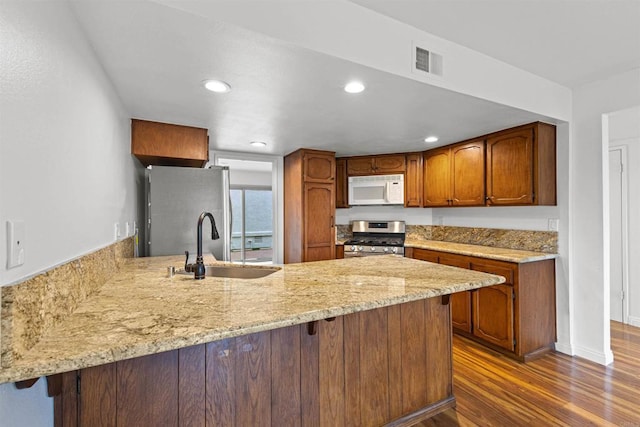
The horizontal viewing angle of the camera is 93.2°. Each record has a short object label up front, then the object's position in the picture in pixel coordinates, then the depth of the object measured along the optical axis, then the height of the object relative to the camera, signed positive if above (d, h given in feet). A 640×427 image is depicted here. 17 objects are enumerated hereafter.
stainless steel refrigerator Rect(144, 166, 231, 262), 8.75 +0.21
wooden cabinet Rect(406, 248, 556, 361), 8.36 -2.81
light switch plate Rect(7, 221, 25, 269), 2.41 -0.23
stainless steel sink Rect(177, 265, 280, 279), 6.70 -1.29
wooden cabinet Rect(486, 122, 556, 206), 8.73 +1.42
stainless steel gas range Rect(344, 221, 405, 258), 12.64 -1.19
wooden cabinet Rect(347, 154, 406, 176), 13.17 +2.17
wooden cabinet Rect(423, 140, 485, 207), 10.47 +1.42
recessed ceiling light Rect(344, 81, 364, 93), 5.98 +2.56
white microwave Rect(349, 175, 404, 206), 13.02 +1.04
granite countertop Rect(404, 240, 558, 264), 8.42 -1.23
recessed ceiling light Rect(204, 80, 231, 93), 5.94 +2.60
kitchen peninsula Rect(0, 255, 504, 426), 2.98 -1.89
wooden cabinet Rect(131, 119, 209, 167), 8.17 +2.06
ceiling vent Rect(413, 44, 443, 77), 5.71 +2.94
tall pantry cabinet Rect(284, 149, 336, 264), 12.09 +0.36
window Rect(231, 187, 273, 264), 21.66 -0.78
